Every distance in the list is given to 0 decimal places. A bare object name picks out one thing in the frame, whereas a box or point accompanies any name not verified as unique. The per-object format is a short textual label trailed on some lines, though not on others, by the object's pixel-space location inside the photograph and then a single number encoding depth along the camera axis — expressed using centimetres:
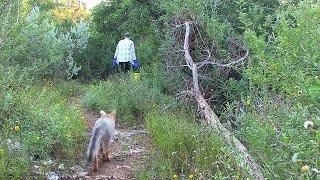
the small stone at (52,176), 567
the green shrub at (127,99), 930
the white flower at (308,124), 297
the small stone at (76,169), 613
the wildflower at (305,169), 293
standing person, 1322
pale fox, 601
